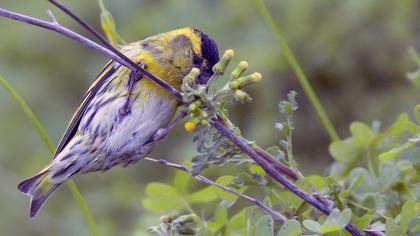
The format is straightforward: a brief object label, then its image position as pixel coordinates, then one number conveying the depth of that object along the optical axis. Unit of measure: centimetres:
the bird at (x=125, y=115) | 364
